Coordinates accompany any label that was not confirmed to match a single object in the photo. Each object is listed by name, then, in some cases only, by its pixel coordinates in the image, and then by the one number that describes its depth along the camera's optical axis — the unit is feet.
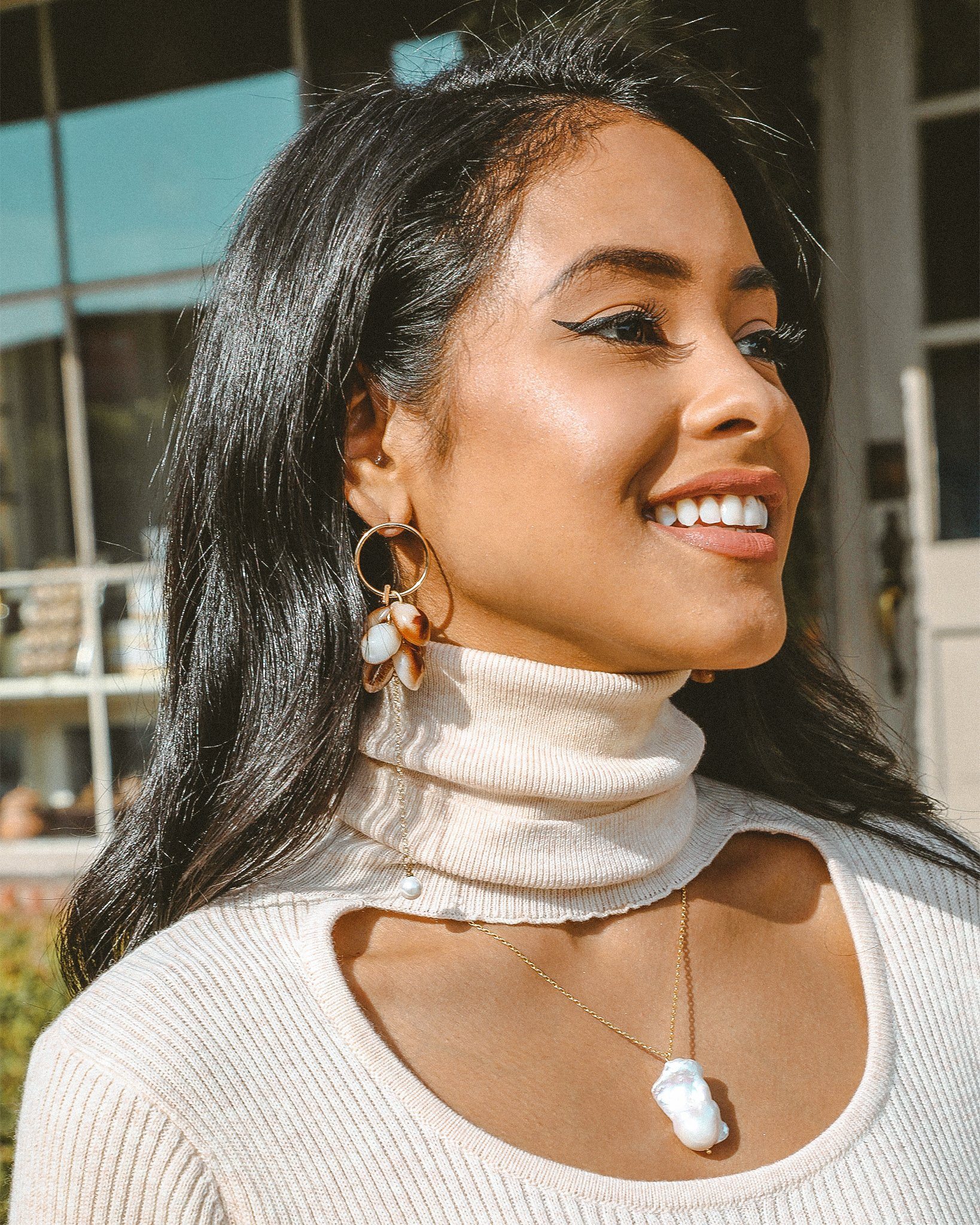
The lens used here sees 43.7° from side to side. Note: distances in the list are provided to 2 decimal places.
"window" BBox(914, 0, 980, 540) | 10.57
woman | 3.28
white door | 10.76
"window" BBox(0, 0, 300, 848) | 13.41
